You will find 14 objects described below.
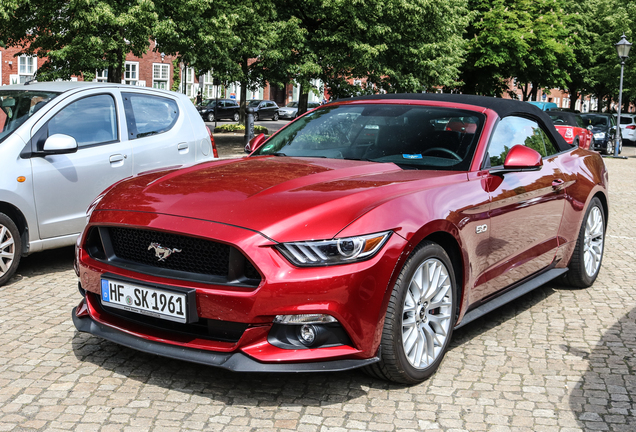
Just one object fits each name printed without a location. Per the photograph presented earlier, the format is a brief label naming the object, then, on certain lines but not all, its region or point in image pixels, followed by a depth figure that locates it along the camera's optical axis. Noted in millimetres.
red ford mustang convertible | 3430
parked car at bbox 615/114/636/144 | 37366
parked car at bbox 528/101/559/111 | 35634
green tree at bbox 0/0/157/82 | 17094
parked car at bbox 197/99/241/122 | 49031
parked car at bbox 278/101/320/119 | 55300
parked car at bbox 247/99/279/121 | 51500
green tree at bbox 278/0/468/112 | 24500
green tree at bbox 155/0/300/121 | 19562
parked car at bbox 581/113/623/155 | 29141
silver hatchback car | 6125
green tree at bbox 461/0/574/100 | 38250
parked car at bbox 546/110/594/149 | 19797
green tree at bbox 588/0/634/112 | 41750
